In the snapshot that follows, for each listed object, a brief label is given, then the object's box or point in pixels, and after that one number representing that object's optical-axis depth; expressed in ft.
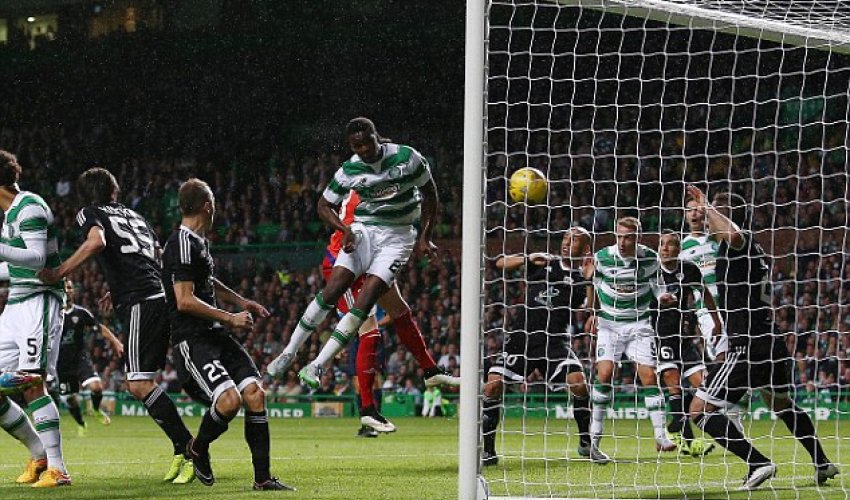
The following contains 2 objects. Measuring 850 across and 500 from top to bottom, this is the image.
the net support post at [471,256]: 36.27
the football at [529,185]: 55.52
